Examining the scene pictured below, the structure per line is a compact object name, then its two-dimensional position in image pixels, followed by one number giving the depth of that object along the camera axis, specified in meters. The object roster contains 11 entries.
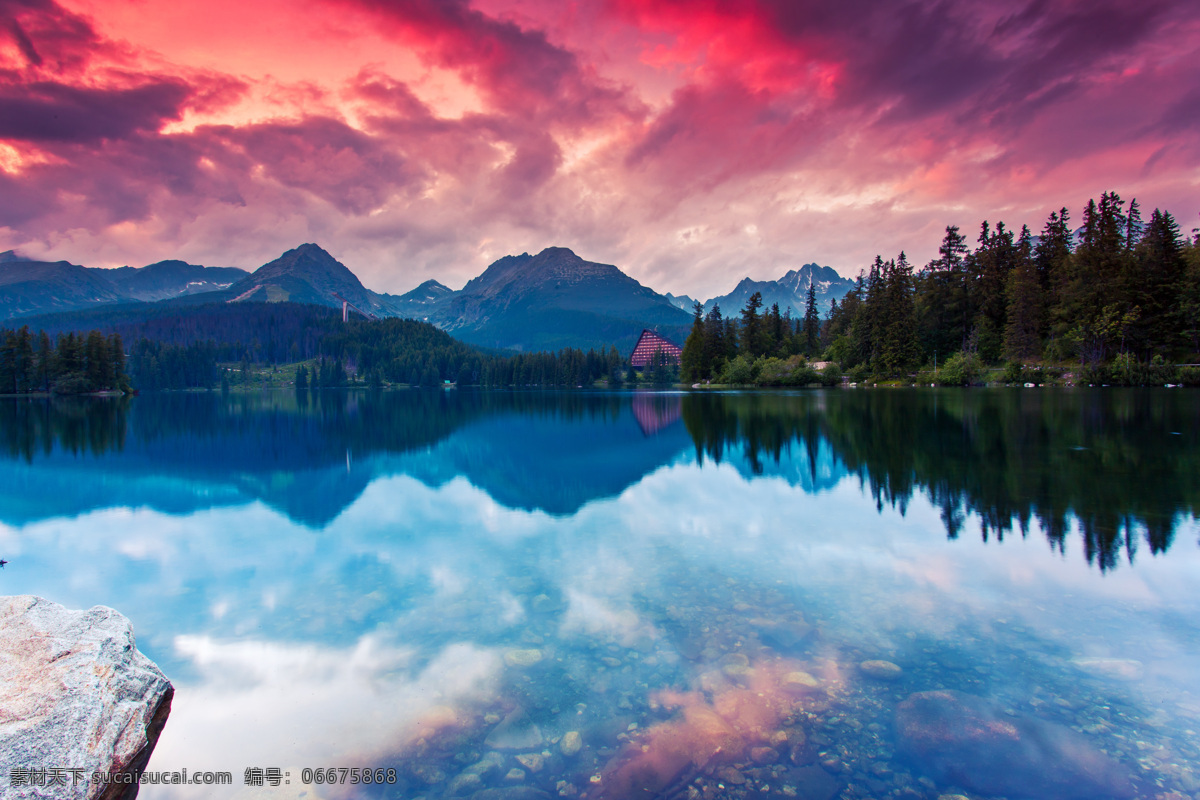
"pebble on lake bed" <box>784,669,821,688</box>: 6.46
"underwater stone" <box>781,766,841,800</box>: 4.74
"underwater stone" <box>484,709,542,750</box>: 5.63
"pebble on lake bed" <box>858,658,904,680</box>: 6.61
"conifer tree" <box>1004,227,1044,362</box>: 78.75
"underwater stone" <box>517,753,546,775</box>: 5.24
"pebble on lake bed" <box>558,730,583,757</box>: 5.50
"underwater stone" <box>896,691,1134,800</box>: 4.75
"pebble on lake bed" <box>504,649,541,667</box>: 7.29
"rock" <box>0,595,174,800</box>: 4.74
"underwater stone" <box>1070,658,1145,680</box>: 6.46
